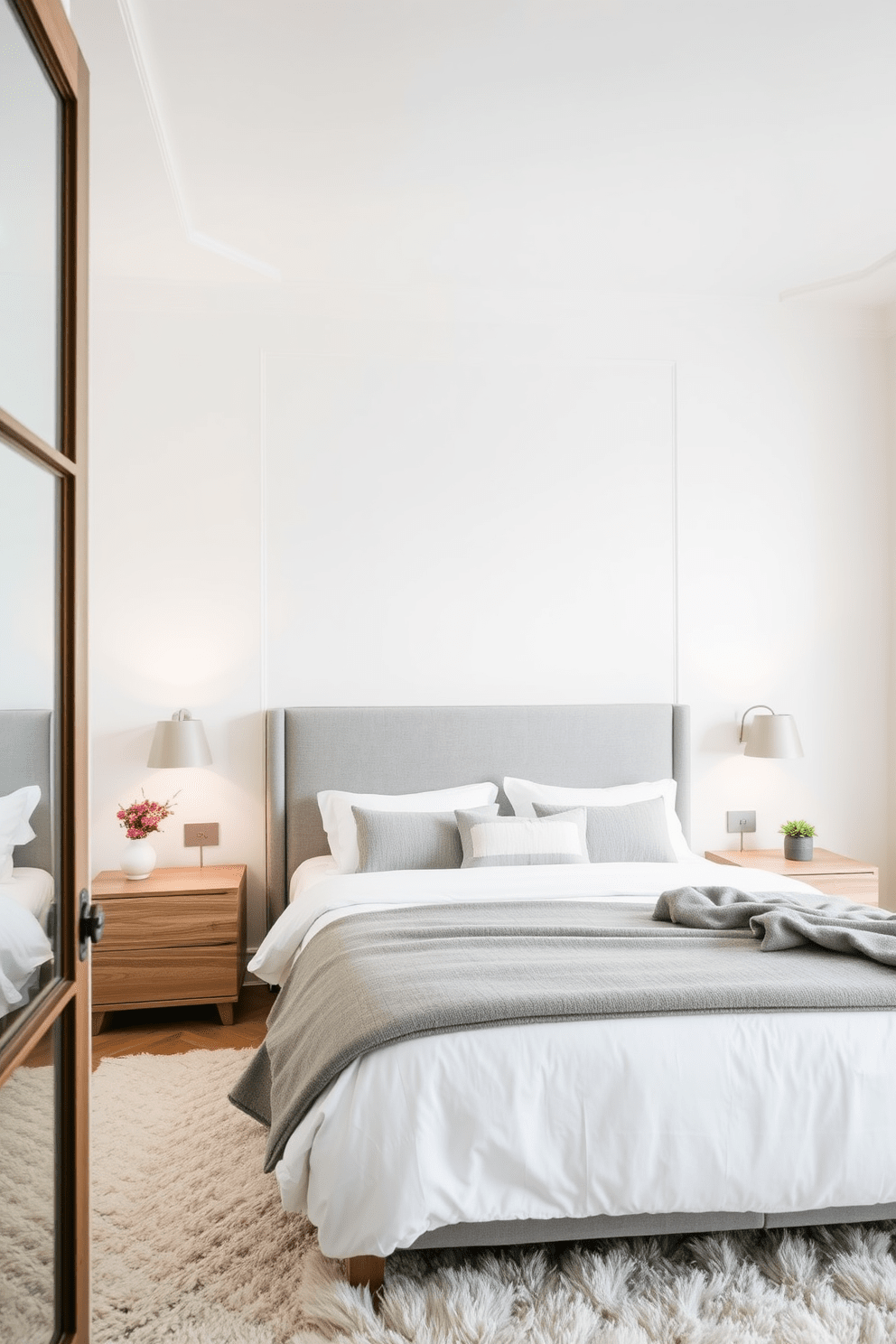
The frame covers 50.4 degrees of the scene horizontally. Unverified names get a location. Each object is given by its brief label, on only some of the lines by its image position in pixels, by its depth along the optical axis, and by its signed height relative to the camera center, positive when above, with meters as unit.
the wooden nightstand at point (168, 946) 3.43 -0.98
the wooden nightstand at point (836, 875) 3.81 -0.79
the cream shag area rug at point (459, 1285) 1.83 -1.26
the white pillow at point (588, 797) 3.82 -0.48
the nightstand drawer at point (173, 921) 3.43 -0.89
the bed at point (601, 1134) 1.85 -0.92
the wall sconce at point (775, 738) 4.02 -0.25
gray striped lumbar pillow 3.42 -0.59
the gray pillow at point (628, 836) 3.60 -0.60
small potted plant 3.97 -0.68
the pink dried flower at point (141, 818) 3.60 -0.54
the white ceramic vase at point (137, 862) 3.58 -0.70
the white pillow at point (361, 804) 3.58 -0.50
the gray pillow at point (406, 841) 3.46 -0.60
